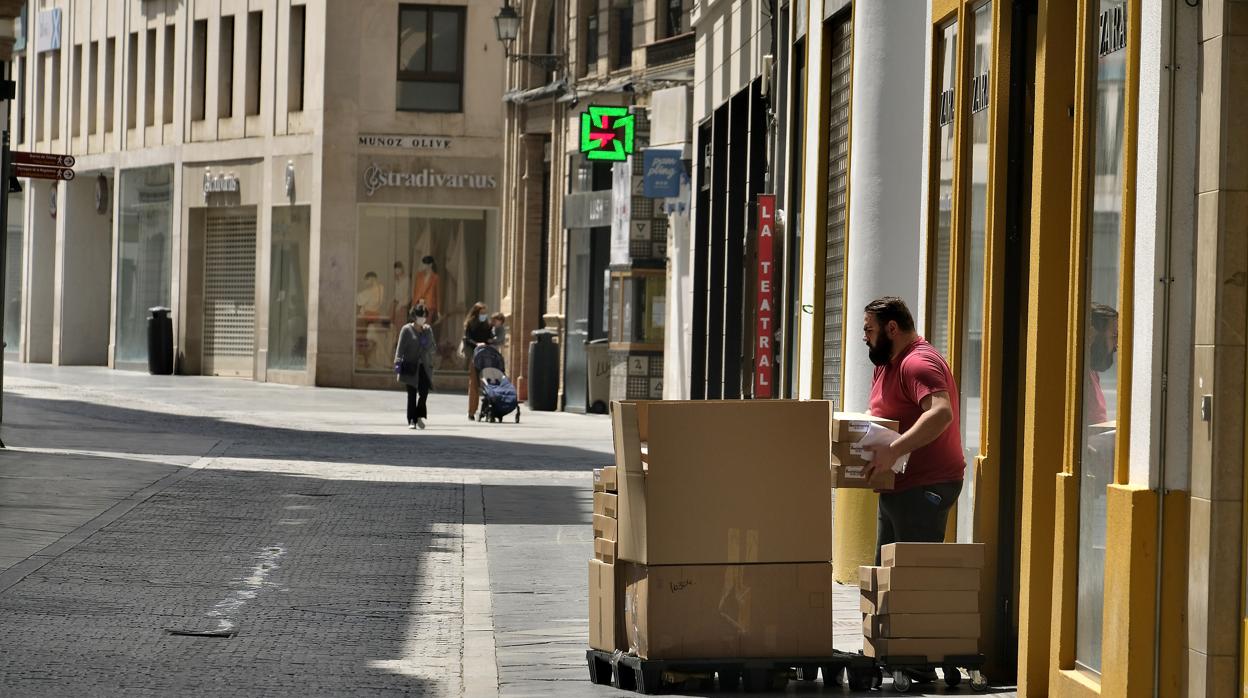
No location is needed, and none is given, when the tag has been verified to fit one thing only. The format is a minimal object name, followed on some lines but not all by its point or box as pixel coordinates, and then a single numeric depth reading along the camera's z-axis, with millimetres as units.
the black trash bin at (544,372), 70773
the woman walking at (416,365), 55025
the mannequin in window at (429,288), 87324
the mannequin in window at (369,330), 87077
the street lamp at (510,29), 72935
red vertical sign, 36436
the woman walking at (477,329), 64659
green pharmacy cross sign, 64597
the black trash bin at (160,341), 93746
